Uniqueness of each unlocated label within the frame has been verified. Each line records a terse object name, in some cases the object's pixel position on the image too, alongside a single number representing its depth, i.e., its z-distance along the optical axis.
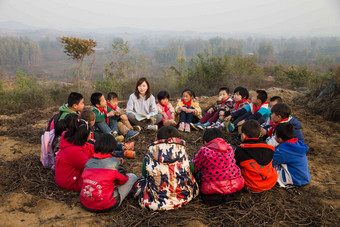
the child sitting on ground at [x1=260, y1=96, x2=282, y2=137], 3.95
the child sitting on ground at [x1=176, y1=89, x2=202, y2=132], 5.04
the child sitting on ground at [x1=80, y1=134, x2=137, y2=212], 2.18
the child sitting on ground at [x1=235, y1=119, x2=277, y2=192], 2.43
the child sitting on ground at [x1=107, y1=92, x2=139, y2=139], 4.49
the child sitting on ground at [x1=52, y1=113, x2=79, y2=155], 2.97
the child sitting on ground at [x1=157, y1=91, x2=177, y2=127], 5.16
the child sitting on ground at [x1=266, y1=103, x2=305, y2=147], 3.31
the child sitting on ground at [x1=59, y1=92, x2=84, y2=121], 3.36
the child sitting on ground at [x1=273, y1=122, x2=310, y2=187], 2.71
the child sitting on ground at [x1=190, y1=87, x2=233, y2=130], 5.09
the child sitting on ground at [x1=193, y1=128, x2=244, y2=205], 2.32
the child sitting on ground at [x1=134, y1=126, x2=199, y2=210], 2.18
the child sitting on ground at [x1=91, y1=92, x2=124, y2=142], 4.15
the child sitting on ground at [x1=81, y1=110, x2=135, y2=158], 3.39
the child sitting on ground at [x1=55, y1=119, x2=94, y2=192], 2.53
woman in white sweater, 4.80
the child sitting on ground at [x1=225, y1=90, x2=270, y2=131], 4.41
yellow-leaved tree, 9.77
